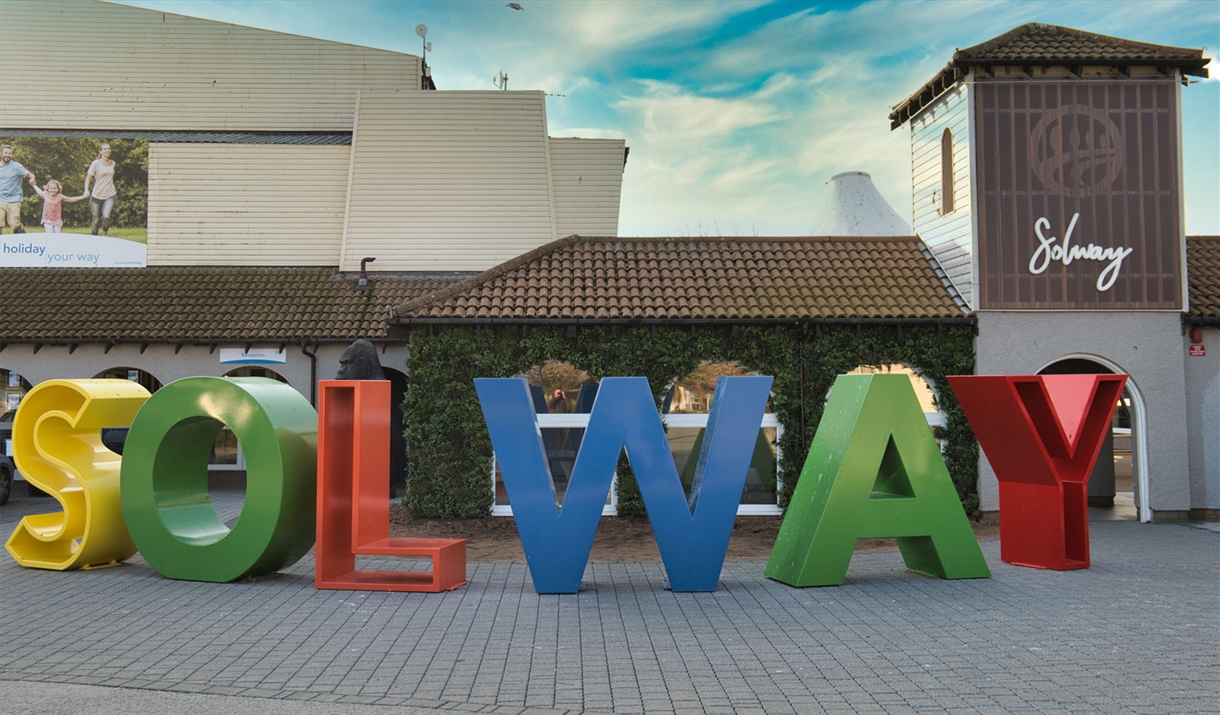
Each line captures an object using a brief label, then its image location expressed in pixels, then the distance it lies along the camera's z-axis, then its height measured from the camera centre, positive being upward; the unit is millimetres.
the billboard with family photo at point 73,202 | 21734 +4652
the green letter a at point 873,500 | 9133 -1221
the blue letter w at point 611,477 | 8812 -950
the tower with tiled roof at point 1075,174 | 14344 +3563
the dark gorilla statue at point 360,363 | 11445 +303
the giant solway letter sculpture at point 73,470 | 9766 -983
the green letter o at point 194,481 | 9078 -1041
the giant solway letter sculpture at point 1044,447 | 9773 -693
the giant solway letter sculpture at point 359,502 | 8938 -1254
